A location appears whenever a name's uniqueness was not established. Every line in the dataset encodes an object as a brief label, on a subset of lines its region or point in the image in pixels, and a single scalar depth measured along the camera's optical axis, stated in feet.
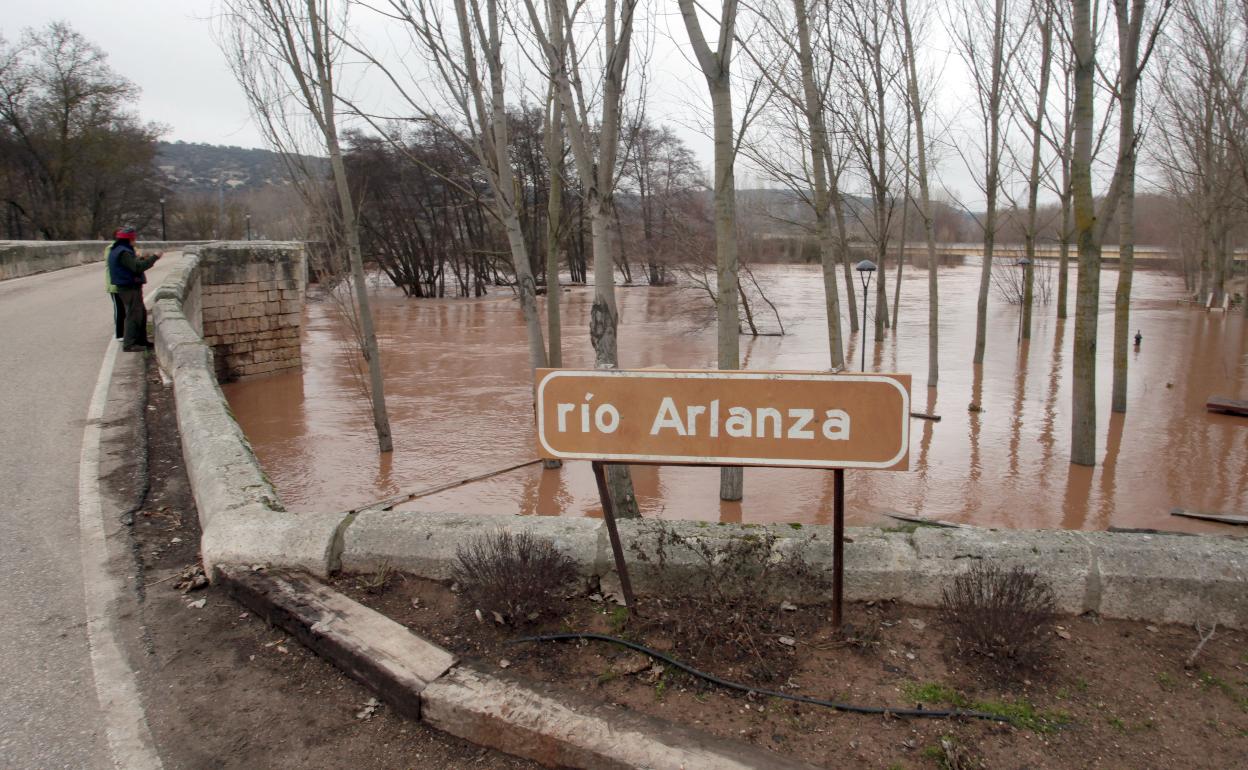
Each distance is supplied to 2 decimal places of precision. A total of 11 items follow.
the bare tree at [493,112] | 31.50
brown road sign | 9.82
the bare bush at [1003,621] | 9.45
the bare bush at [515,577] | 10.65
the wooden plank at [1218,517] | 27.76
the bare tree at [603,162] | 21.39
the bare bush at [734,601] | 9.89
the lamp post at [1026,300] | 78.23
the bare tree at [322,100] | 34.53
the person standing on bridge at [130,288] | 34.35
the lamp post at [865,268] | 62.90
